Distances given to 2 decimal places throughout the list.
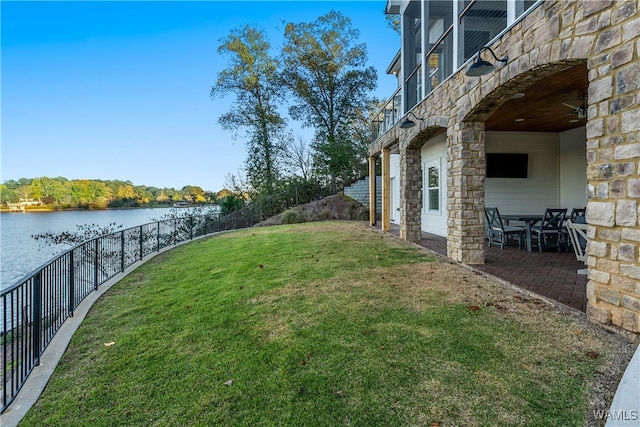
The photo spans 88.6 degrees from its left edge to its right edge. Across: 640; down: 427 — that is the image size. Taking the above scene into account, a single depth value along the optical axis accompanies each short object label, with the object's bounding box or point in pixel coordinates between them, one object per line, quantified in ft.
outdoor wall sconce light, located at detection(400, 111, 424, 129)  24.47
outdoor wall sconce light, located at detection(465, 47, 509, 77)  13.24
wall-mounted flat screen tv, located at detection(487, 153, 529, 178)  29.84
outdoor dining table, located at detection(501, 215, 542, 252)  23.43
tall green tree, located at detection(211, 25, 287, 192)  69.31
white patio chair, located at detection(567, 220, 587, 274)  14.28
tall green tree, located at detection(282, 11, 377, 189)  70.28
